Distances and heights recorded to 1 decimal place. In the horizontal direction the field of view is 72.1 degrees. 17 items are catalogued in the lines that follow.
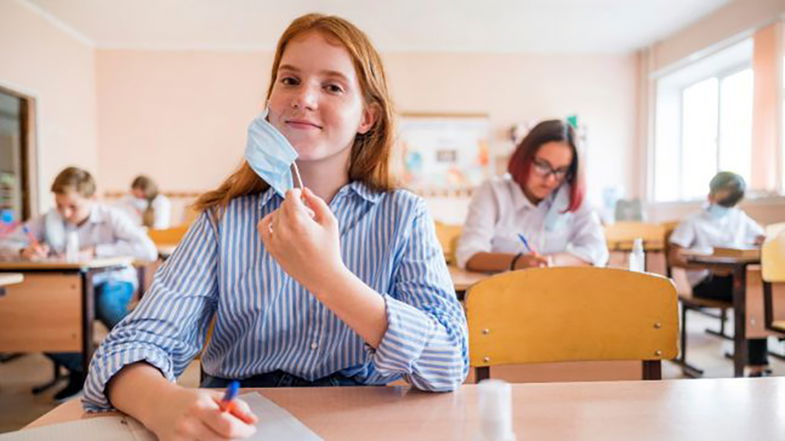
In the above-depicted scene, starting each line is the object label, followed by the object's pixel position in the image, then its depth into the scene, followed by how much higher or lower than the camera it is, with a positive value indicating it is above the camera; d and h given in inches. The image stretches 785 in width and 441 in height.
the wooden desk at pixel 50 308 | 102.3 -21.0
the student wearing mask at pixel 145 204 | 207.0 -2.2
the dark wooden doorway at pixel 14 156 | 198.2 +15.6
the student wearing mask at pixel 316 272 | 27.9 -4.4
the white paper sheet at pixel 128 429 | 21.7 -9.7
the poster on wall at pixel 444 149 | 259.1 +24.3
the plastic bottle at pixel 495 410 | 19.1 -7.5
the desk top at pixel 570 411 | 22.4 -9.7
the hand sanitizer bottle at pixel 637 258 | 72.1 -7.7
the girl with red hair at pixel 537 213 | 84.4 -2.1
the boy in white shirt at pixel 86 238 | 118.3 -9.5
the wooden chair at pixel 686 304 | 125.5 -26.1
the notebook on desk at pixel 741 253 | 104.3 -10.2
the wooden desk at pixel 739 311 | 100.0 -20.4
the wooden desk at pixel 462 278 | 68.7 -11.0
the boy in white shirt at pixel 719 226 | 151.6 -7.3
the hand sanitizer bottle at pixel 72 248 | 115.7 -10.8
